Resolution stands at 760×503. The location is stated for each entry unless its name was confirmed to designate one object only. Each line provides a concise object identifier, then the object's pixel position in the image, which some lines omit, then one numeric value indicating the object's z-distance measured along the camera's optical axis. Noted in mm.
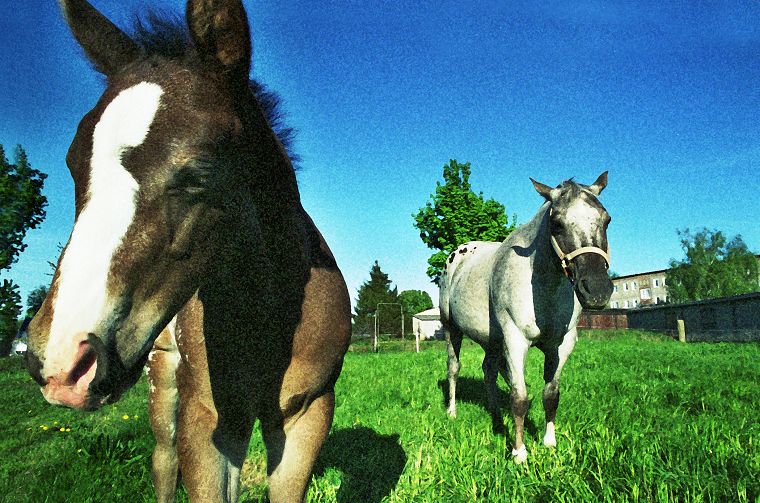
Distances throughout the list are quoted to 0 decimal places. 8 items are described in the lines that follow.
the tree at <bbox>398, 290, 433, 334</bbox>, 79638
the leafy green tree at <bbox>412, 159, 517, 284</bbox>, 30438
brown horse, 1260
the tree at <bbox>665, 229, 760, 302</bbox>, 55188
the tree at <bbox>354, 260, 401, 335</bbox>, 55456
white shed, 64125
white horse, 4184
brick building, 86312
